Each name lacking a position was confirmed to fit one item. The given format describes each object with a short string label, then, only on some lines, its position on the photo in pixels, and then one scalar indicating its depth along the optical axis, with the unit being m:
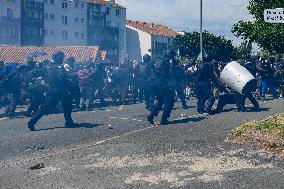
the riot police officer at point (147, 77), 14.34
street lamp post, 24.97
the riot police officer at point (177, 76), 11.54
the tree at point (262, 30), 26.77
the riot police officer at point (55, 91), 10.62
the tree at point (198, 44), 57.62
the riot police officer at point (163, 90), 10.80
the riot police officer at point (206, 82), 12.29
